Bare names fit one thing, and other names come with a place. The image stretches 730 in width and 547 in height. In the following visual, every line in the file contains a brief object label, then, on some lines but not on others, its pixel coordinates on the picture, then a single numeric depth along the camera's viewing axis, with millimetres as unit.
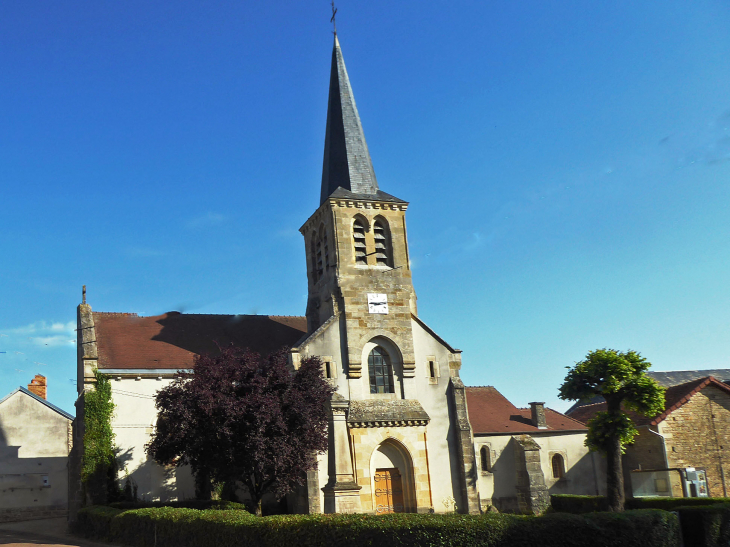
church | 26203
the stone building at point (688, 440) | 28406
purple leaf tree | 21766
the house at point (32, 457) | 33250
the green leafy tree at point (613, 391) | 21938
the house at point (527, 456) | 30188
